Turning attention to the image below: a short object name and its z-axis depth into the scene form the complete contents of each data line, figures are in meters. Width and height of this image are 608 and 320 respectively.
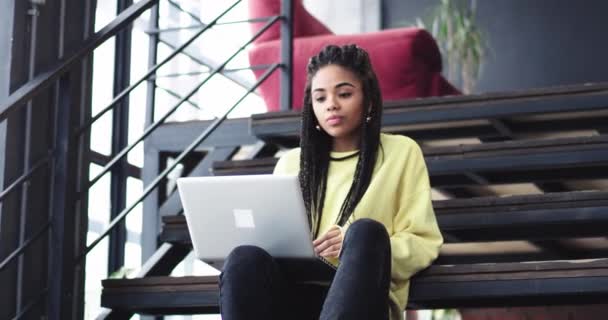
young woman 1.98
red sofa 4.10
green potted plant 6.30
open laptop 2.09
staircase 2.22
